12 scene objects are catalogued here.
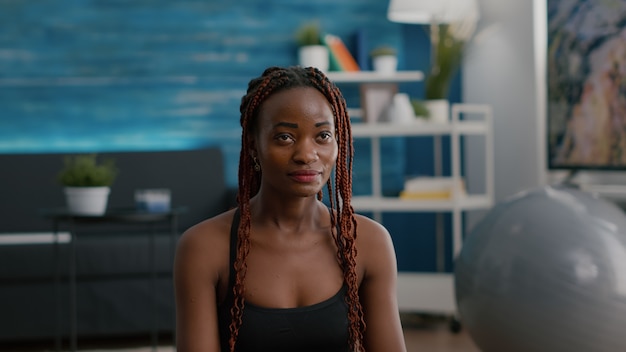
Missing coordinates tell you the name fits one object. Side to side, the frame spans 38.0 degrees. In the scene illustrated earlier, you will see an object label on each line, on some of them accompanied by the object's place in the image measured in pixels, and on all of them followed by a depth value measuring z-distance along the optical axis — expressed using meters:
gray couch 3.87
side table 3.28
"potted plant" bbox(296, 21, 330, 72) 4.61
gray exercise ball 2.41
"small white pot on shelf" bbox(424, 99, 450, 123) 4.37
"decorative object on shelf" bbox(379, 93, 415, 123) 4.31
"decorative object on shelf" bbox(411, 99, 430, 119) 4.40
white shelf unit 4.15
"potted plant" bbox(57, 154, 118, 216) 3.34
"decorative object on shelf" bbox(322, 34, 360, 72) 4.69
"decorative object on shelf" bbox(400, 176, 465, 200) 4.25
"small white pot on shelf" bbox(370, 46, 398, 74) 4.67
